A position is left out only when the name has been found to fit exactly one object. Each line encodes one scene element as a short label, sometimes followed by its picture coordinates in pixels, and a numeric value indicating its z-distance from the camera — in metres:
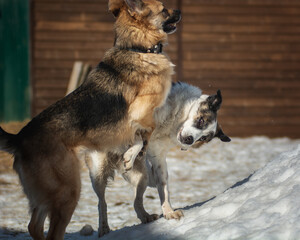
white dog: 5.02
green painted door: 12.01
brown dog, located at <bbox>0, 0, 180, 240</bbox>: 4.06
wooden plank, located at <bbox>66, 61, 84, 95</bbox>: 9.89
